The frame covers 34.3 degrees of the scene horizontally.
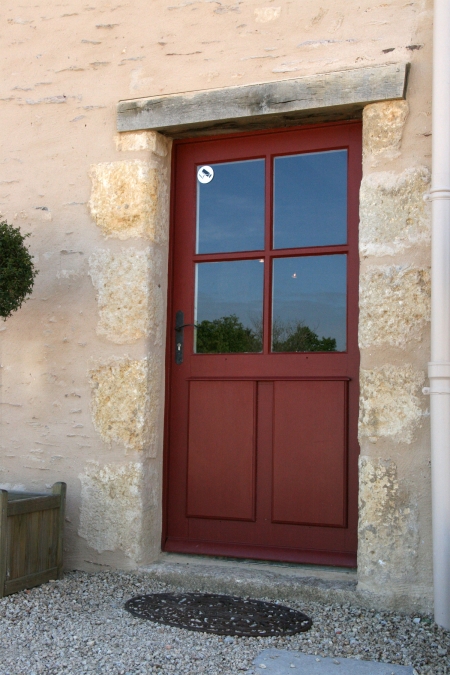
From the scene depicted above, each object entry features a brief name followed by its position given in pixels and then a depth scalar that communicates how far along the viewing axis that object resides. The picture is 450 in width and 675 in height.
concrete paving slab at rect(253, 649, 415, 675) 2.51
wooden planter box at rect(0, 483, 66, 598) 3.28
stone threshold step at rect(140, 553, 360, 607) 3.31
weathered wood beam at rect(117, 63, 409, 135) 3.40
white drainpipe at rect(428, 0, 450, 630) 2.95
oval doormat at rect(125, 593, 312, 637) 2.96
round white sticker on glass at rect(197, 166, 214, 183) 4.02
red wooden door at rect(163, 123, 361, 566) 3.63
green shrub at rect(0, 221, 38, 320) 3.55
